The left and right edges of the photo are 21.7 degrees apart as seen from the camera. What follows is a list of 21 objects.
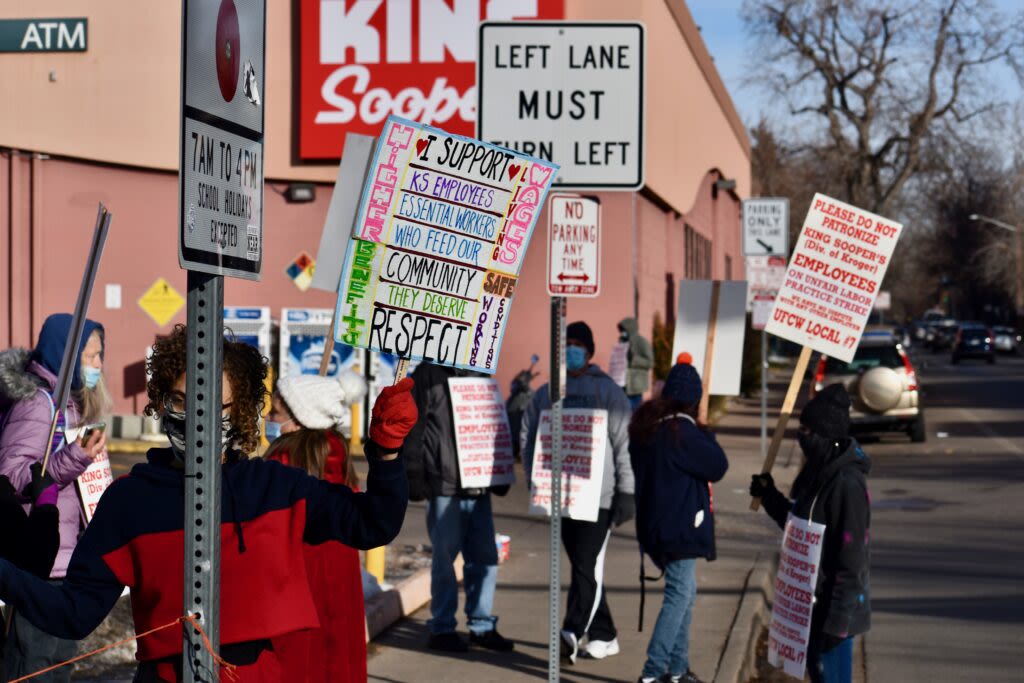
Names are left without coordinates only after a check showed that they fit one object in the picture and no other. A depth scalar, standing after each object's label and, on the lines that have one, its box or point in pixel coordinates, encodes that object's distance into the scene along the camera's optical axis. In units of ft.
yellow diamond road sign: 110.10
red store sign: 121.82
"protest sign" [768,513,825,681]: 35.32
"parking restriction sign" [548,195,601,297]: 40.32
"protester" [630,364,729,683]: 42.98
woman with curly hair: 19.64
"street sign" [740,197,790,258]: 118.21
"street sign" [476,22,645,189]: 37.23
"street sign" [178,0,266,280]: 17.01
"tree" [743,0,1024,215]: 322.56
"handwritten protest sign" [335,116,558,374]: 29.46
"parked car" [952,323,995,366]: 369.78
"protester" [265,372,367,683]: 28.49
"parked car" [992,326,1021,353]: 436.81
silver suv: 127.31
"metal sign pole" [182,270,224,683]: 17.22
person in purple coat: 31.11
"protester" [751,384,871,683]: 35.05
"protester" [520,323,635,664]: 47.39
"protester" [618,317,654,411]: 115.06
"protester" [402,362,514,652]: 48.83
